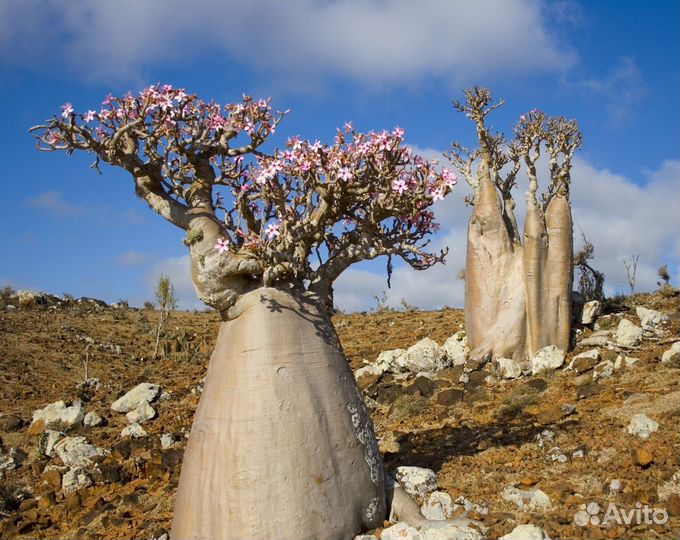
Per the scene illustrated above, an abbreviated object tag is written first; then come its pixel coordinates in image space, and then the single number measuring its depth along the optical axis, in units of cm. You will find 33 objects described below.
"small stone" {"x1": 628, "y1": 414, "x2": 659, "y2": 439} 575
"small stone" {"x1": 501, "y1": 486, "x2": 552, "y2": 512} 458
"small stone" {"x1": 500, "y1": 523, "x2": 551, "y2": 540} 384
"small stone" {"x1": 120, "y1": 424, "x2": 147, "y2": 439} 830
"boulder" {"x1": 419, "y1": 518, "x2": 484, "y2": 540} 405
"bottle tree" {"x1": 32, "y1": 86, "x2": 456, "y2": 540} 411
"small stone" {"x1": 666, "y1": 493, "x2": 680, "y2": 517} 415
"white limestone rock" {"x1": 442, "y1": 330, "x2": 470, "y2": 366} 1094
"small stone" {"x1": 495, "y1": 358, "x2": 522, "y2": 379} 975
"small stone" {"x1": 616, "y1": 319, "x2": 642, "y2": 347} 959
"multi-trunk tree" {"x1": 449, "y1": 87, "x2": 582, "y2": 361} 1036
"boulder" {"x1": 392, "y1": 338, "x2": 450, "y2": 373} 1052
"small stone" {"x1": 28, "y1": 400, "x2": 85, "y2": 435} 902
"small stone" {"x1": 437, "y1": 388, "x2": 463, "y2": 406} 852
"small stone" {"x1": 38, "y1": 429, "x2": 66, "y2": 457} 804
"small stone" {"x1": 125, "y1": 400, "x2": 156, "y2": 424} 920
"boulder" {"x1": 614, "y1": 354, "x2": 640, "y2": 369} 868
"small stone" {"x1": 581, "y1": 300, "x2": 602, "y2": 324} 1134
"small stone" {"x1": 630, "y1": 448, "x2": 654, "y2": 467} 493
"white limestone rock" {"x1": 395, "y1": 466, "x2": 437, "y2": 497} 495
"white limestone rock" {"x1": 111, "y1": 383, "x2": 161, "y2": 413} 983
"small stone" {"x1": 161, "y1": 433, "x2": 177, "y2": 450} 770
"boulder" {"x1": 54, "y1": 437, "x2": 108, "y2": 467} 748
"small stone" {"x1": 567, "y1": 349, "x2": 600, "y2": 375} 908
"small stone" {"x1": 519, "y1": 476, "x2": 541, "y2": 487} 498
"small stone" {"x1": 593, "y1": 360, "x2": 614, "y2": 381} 856
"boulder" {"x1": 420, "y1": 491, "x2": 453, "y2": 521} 453
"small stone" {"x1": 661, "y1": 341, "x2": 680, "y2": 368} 809
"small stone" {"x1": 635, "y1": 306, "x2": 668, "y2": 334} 1015
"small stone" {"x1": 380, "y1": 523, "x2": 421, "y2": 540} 416
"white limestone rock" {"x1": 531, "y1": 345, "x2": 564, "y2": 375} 981
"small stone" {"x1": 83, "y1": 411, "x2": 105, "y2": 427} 919
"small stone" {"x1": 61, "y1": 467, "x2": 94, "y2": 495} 671
